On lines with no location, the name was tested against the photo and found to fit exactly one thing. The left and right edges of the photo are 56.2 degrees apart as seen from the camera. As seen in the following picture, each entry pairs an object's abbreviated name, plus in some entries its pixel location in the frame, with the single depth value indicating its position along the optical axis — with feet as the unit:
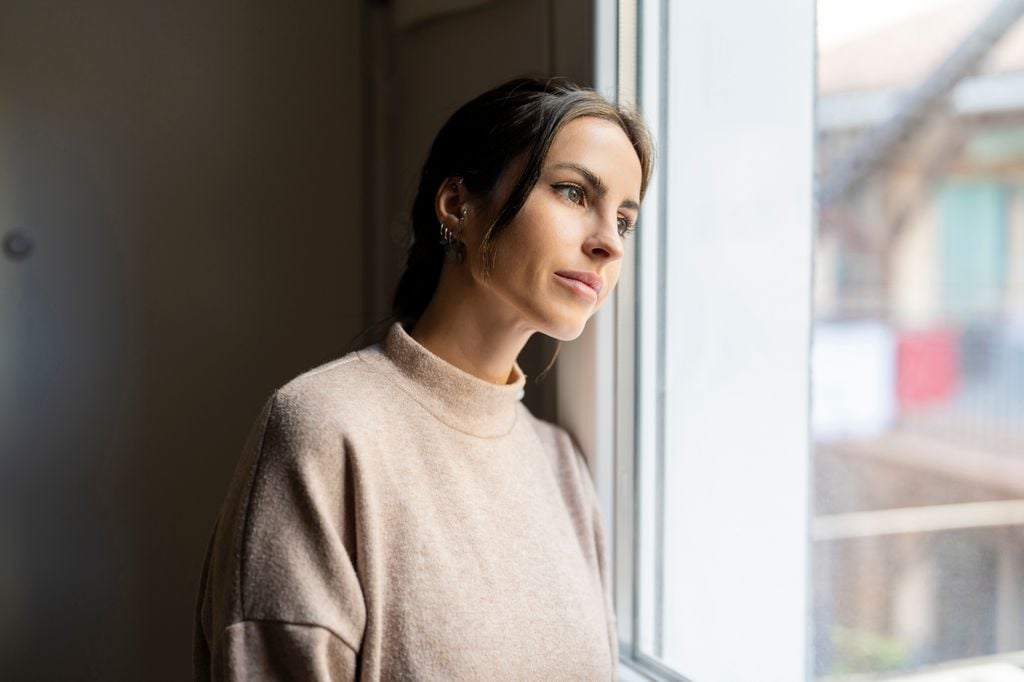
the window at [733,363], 3.48
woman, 2.49
